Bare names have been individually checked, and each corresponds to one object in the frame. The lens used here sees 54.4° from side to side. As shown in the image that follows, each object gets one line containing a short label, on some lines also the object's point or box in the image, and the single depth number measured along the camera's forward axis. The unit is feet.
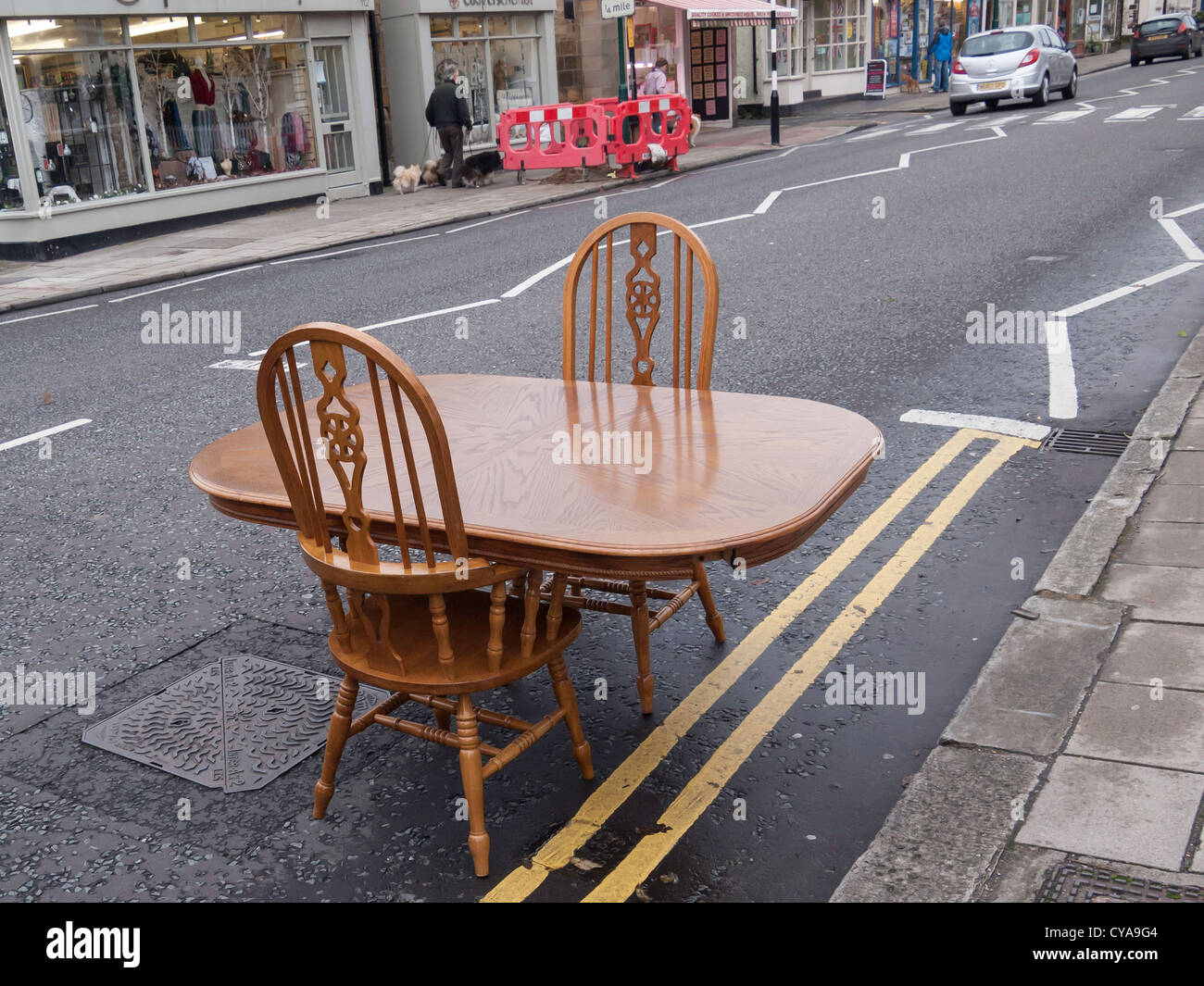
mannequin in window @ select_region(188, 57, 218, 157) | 57.06
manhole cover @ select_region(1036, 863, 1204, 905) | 8.34
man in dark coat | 63.67
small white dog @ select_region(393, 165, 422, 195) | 65.67
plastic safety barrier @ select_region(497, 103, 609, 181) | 63.05
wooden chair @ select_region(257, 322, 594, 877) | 8.61
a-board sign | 108.27
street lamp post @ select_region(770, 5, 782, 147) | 73.92
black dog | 65.21
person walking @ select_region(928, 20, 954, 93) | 112.47
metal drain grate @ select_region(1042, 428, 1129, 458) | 18.12
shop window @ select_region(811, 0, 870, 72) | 107.04
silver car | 80.38
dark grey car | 124.16
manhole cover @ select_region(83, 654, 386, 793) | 11.14
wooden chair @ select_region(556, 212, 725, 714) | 11.73
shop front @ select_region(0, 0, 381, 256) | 49.65
